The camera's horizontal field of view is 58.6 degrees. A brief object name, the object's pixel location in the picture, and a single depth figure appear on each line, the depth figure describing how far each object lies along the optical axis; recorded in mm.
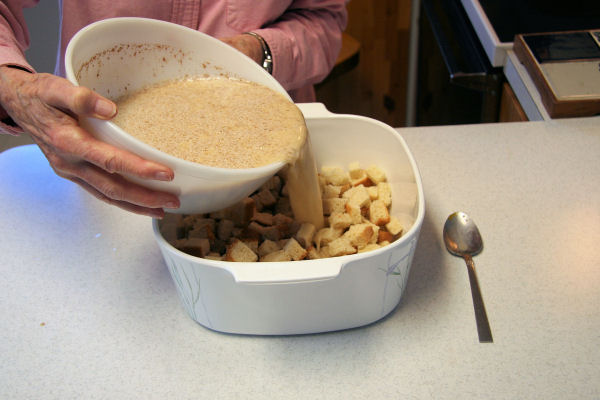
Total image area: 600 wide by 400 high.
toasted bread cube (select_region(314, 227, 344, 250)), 952
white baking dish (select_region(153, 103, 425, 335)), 723
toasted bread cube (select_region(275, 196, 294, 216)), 1036
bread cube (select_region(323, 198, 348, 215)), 1011
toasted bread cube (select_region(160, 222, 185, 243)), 952
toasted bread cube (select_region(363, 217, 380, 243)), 919
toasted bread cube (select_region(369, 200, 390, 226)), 958
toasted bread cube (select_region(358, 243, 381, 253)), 884
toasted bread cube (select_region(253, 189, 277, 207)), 1036
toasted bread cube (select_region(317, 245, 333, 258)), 914
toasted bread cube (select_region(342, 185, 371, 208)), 986
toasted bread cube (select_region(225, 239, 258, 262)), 865
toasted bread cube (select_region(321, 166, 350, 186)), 1078
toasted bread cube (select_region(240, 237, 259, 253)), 921
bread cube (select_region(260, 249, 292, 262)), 870
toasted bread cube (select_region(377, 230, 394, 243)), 945
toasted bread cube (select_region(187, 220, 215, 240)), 926
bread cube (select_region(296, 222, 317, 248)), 928
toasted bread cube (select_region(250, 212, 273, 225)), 984
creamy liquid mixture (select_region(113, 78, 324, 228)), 800
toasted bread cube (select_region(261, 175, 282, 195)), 1069
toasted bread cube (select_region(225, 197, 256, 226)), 973
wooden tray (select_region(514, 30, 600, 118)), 1271
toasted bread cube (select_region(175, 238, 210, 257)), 873
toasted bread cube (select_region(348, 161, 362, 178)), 1070
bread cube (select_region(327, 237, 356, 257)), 890
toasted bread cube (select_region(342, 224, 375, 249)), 904
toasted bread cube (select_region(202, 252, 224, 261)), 870
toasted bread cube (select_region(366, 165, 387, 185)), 1049
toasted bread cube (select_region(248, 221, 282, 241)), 959
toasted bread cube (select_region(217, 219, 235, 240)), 960
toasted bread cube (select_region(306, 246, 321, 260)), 903
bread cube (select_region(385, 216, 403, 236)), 941
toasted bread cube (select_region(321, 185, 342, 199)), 1049
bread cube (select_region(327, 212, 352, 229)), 955
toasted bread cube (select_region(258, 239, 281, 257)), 917
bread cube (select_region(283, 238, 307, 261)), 875
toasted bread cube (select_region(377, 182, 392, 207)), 1013
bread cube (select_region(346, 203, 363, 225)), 961
